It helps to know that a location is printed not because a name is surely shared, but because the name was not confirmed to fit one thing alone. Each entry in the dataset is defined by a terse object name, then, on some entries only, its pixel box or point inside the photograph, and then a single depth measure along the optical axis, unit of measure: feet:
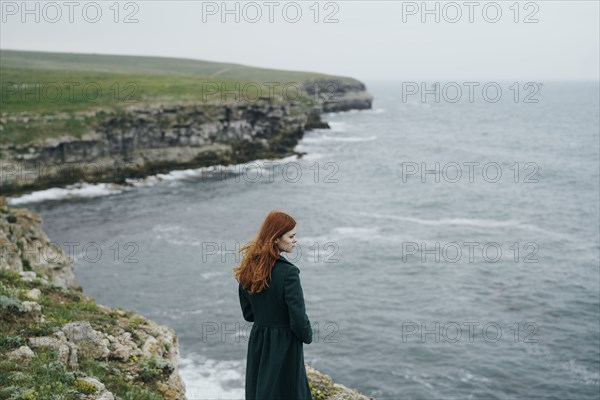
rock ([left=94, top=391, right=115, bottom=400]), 32.96
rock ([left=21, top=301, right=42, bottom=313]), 44.18
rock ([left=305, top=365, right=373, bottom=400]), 35.91
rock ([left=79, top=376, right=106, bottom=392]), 33.99
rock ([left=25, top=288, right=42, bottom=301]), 49.23
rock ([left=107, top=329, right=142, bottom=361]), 42.01
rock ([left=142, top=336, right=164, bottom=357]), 44.83
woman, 23.32
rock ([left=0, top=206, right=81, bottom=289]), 71.72
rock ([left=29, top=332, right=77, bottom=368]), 37.71
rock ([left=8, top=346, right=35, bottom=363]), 35.58
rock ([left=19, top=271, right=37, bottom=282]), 56.39
